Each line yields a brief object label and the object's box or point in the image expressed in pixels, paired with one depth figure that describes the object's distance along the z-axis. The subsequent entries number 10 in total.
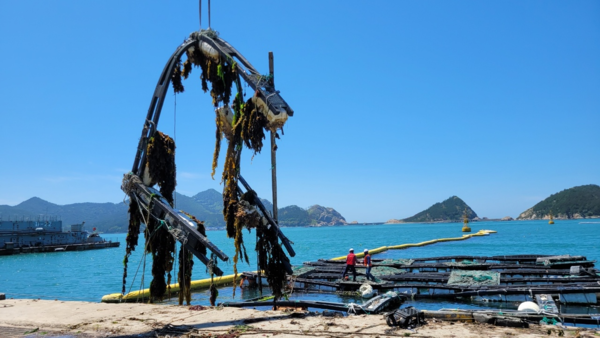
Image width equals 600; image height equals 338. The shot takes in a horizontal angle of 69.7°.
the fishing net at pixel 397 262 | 31.69
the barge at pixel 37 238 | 76.19
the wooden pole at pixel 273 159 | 9.30
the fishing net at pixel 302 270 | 26.41
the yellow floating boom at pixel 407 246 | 48.80
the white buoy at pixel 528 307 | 12.15
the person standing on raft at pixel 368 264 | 23.45
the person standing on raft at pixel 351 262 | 23.44
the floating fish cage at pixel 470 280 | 18.95
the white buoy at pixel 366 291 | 21.22
